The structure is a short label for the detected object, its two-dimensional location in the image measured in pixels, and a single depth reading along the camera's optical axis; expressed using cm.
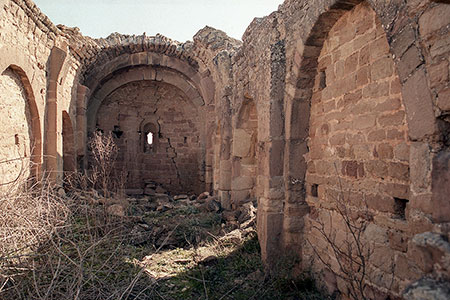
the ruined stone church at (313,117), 198
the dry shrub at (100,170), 994
